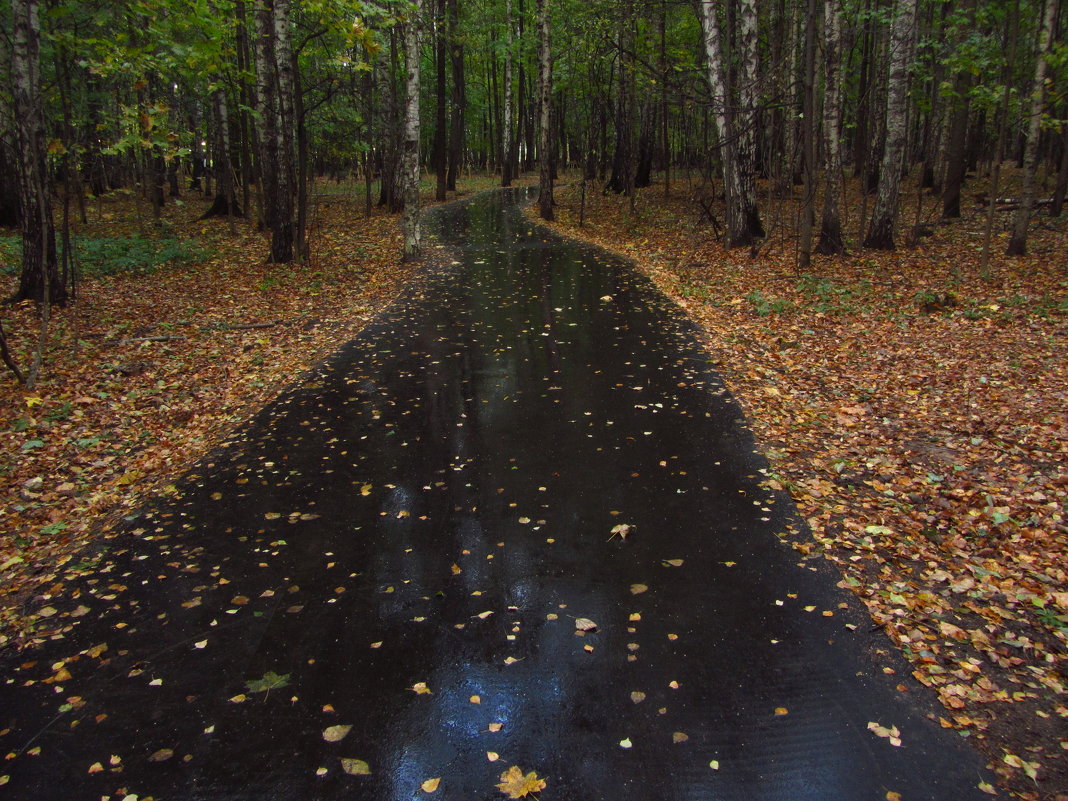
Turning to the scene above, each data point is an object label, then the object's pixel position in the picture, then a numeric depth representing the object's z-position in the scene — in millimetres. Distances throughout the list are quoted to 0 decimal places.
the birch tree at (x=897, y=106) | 12266
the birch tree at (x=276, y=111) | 12828
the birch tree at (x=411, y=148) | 13625
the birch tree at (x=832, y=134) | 13172
